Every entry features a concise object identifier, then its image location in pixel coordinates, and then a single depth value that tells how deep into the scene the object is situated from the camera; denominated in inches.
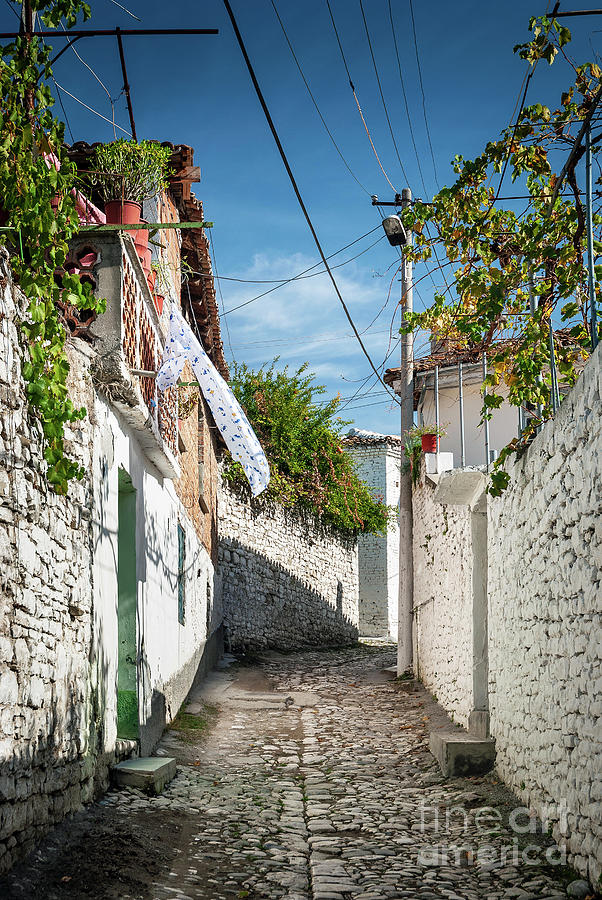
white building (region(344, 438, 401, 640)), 1002.7
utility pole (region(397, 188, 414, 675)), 506.9
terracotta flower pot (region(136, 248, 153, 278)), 287.6
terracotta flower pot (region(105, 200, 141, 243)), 265.9
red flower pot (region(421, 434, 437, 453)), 440.5
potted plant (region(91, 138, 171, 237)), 278.2
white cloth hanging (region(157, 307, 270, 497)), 289.4
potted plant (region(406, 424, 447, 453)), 440.0
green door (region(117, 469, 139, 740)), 257.3
